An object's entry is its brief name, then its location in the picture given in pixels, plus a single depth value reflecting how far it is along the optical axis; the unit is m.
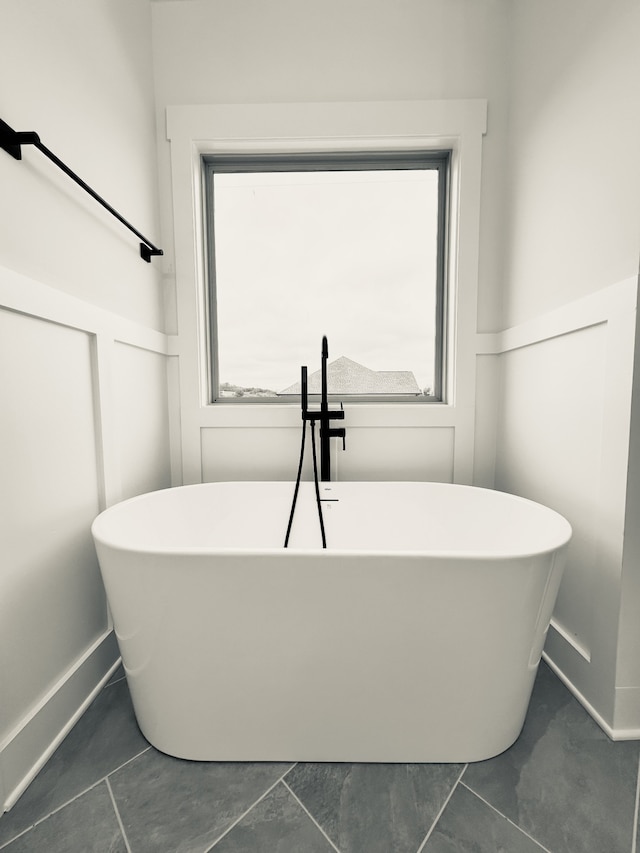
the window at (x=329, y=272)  1.80
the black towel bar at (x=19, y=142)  0.85
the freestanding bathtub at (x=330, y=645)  0.84
